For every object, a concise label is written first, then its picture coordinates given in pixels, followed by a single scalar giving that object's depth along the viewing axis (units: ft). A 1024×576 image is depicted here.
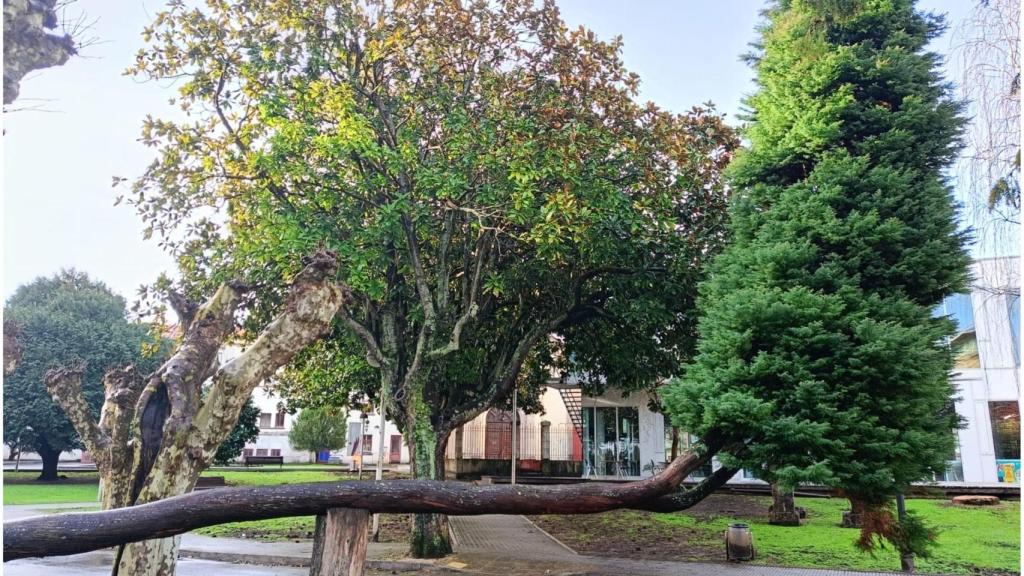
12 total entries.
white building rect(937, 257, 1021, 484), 77.82
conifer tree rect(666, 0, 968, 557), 21.30
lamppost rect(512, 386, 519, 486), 58.29
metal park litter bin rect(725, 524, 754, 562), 38.58
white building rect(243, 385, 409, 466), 166.54
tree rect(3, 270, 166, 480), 91.20
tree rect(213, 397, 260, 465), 94.78
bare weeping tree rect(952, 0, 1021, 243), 23.00
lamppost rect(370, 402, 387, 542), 44.25
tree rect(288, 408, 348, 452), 165.48
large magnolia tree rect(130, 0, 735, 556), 33.91
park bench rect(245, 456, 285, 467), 151.97
